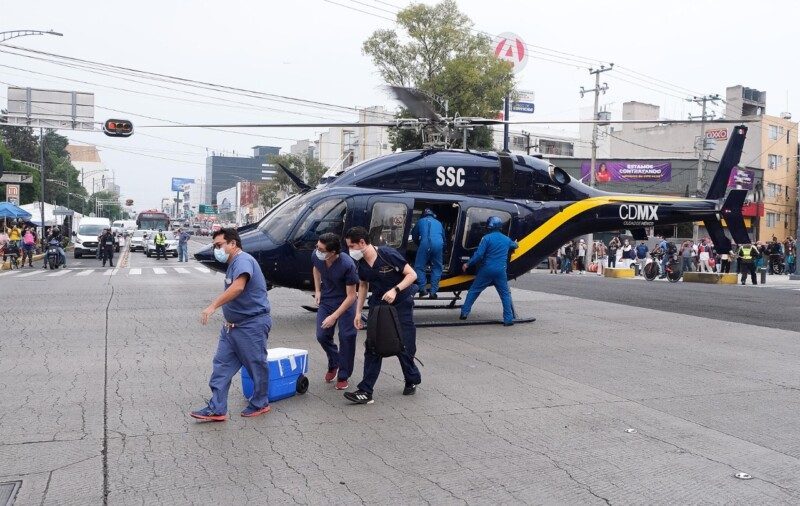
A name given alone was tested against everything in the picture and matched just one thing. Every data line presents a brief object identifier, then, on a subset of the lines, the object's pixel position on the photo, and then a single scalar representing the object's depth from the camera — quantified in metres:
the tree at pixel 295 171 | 64.06
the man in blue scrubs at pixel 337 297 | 7.14
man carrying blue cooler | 6.10
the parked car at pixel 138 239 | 47.06
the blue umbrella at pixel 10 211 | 32.09
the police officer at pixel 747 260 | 24.80
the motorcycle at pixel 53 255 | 26.77
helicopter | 11.63
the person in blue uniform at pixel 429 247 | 12.08
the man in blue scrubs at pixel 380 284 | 6.91
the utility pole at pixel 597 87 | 39.41
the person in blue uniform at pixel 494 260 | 12.08
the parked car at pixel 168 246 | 39.97
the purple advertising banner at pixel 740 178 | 50.51
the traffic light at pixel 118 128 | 19.97
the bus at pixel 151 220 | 51.75
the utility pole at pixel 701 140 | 38.94
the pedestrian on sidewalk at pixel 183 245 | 34.22
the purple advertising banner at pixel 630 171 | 51.75
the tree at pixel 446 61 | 33.56
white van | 36.41
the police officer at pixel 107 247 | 29.61
